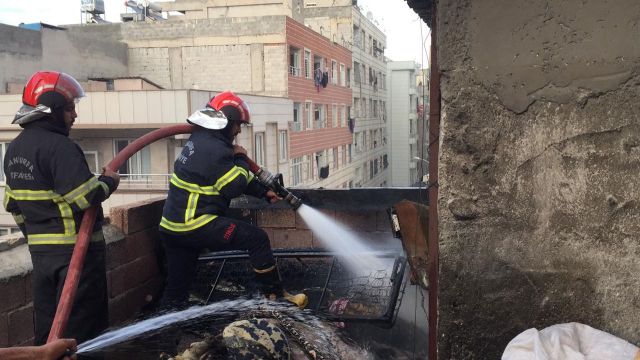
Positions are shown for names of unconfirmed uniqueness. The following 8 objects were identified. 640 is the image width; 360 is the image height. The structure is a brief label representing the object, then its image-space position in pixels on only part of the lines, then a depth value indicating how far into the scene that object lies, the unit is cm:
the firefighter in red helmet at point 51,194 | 317
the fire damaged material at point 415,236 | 306
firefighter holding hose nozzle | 391
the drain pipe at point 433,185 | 253
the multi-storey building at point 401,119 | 5381
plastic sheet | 210
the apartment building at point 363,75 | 4031
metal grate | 391
